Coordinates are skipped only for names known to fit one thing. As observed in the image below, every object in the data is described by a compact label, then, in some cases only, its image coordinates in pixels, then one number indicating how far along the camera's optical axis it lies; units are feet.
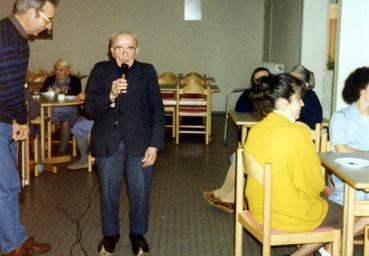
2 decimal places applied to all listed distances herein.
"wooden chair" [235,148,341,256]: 8.12
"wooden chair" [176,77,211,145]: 24.56
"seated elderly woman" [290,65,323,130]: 14.08
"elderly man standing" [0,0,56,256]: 9.33
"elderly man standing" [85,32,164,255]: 10.11
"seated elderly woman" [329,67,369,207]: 10.73
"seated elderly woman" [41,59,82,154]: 20.66
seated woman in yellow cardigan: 8.29
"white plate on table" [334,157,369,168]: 8.91
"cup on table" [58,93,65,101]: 19.58
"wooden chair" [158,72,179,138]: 25.40
